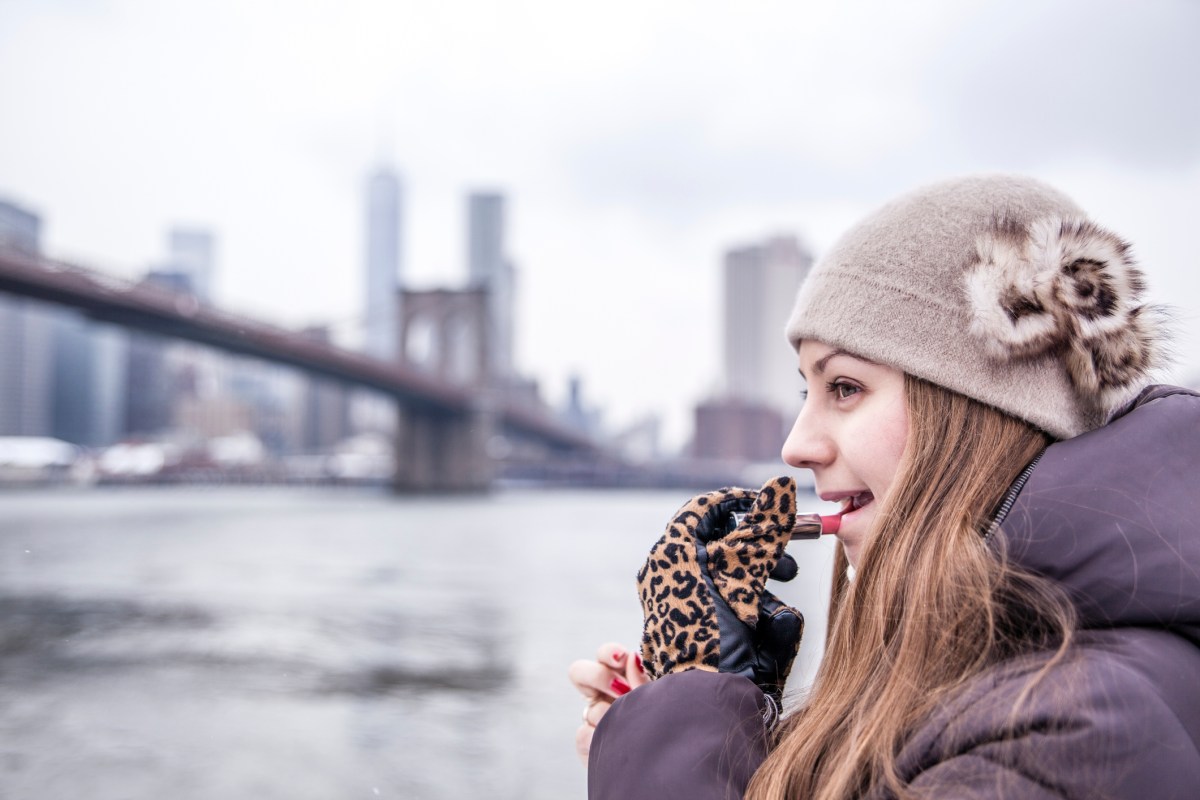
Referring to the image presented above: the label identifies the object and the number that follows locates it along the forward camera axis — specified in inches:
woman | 21.1
